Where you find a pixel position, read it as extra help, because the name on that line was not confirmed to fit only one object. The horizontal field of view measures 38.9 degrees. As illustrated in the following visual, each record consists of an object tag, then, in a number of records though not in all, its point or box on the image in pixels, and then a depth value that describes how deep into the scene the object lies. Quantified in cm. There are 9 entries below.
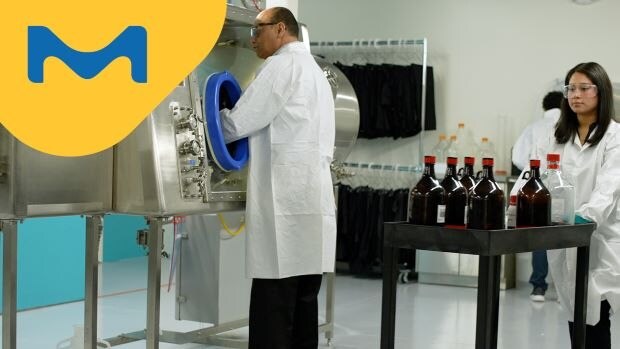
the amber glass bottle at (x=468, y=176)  287
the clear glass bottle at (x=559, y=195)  307
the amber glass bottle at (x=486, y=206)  267
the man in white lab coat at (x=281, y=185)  358
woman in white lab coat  334
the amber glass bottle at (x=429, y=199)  275
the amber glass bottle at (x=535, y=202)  289
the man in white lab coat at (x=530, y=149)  675
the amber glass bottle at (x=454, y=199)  277
